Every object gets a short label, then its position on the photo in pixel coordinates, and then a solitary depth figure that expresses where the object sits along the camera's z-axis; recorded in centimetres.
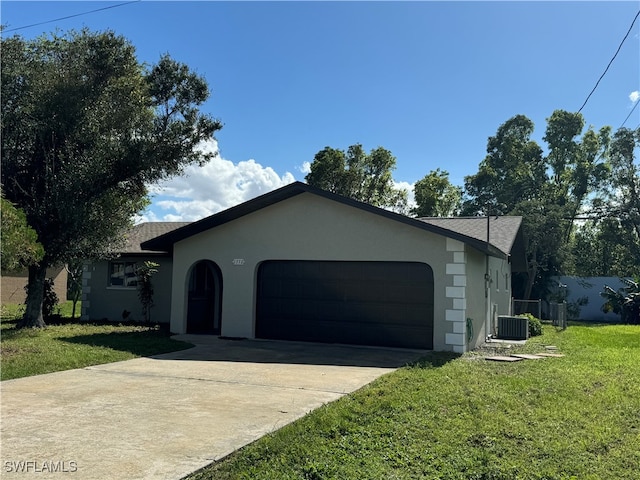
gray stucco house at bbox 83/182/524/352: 1205
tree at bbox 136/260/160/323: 1720
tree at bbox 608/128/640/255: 3209
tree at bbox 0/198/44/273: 800
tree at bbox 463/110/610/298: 3391
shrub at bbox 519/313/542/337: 1727
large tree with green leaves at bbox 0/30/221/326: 1348
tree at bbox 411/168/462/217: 3838
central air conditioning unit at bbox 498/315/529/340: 1612
